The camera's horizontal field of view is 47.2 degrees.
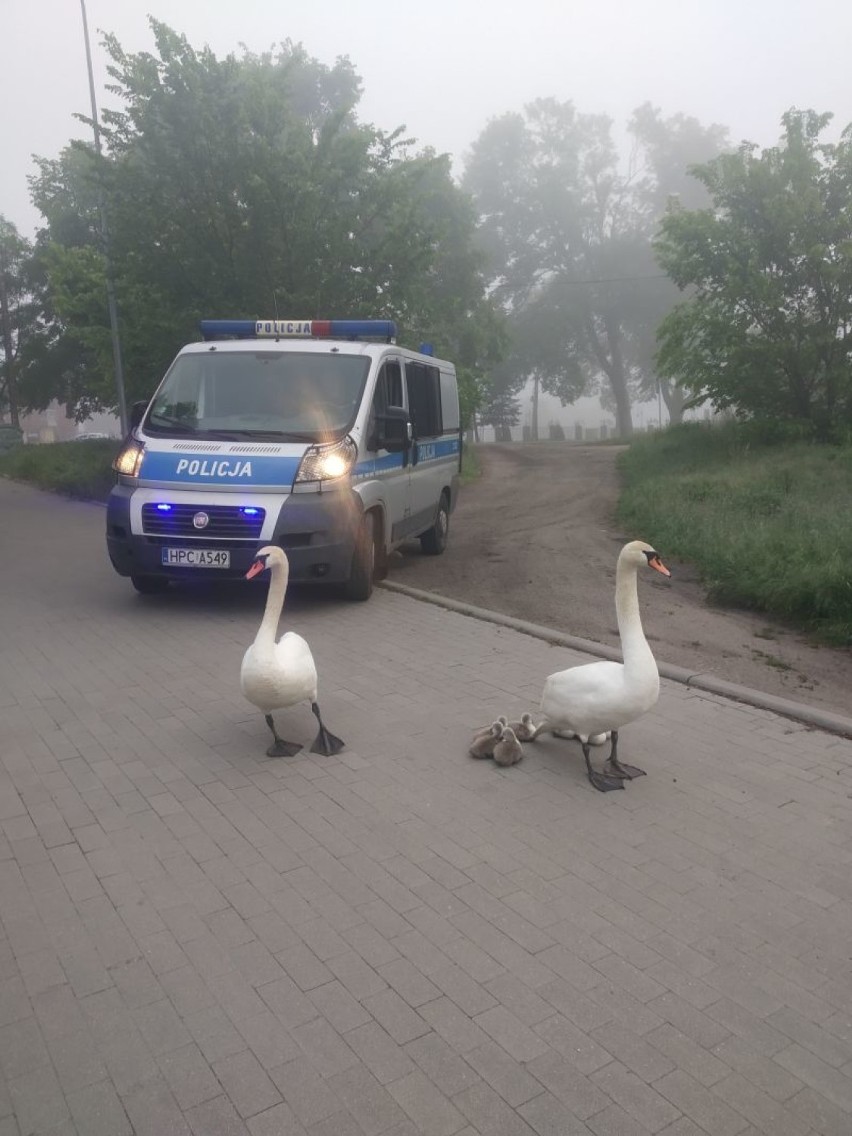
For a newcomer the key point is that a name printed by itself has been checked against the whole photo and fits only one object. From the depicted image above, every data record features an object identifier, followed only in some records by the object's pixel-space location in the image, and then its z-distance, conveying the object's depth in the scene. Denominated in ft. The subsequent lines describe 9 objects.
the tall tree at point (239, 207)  51.19
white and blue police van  27.17
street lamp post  56.49
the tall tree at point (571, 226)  158.20
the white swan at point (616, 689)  15.64
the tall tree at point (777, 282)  60.39
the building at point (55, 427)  337.93
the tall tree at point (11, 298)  135.64
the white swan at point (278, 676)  16.89
